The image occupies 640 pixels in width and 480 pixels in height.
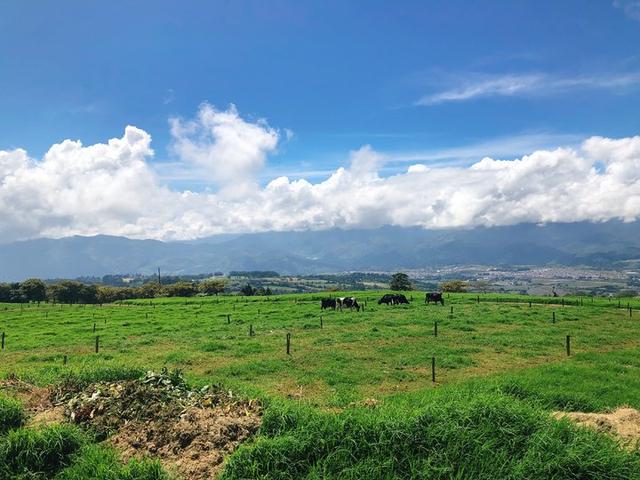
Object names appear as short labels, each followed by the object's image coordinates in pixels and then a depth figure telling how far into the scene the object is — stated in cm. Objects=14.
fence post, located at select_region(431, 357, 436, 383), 1644
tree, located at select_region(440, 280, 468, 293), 9631
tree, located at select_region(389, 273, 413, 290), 10275
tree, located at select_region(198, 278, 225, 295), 11928
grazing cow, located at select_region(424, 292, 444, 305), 5262
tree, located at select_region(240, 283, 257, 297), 10931
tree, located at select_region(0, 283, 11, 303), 10375
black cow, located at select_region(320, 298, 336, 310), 4684
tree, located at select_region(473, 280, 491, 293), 15341
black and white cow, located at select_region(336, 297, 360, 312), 4600
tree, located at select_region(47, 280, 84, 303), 10425
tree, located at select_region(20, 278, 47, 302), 10094
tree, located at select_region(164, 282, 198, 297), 10799
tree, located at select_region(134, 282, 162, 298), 11212
